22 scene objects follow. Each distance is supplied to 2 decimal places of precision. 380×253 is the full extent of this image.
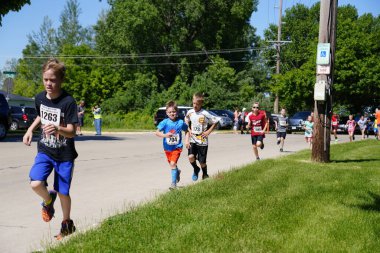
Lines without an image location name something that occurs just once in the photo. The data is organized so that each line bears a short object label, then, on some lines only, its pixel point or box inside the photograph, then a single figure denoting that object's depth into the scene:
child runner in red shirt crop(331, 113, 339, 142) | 27.86
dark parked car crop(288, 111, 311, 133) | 39.09
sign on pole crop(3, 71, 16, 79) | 23.31
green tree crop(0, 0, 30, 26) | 18.12
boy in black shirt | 5.24
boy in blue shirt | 9.01
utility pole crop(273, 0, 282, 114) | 46.09
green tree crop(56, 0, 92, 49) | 85.75
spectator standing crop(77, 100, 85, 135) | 27.52
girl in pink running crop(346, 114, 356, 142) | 27.77
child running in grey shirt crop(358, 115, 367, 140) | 31.77
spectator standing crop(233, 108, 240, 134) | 37.41
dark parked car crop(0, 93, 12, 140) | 21.31
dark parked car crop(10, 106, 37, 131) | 33.84
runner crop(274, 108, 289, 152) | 20.23
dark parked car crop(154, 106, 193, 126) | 39.13
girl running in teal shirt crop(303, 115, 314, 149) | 21.34
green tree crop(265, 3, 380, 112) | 46.31
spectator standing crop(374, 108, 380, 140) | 27.87
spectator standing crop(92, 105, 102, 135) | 29.20
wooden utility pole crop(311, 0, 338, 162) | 13.02
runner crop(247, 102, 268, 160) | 14.80
